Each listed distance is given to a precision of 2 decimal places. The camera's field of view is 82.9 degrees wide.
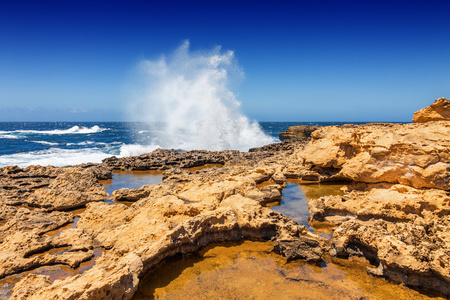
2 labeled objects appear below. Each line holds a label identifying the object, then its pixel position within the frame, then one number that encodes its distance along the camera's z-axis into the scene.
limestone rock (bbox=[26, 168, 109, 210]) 7.56
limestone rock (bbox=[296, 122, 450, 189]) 5.95
